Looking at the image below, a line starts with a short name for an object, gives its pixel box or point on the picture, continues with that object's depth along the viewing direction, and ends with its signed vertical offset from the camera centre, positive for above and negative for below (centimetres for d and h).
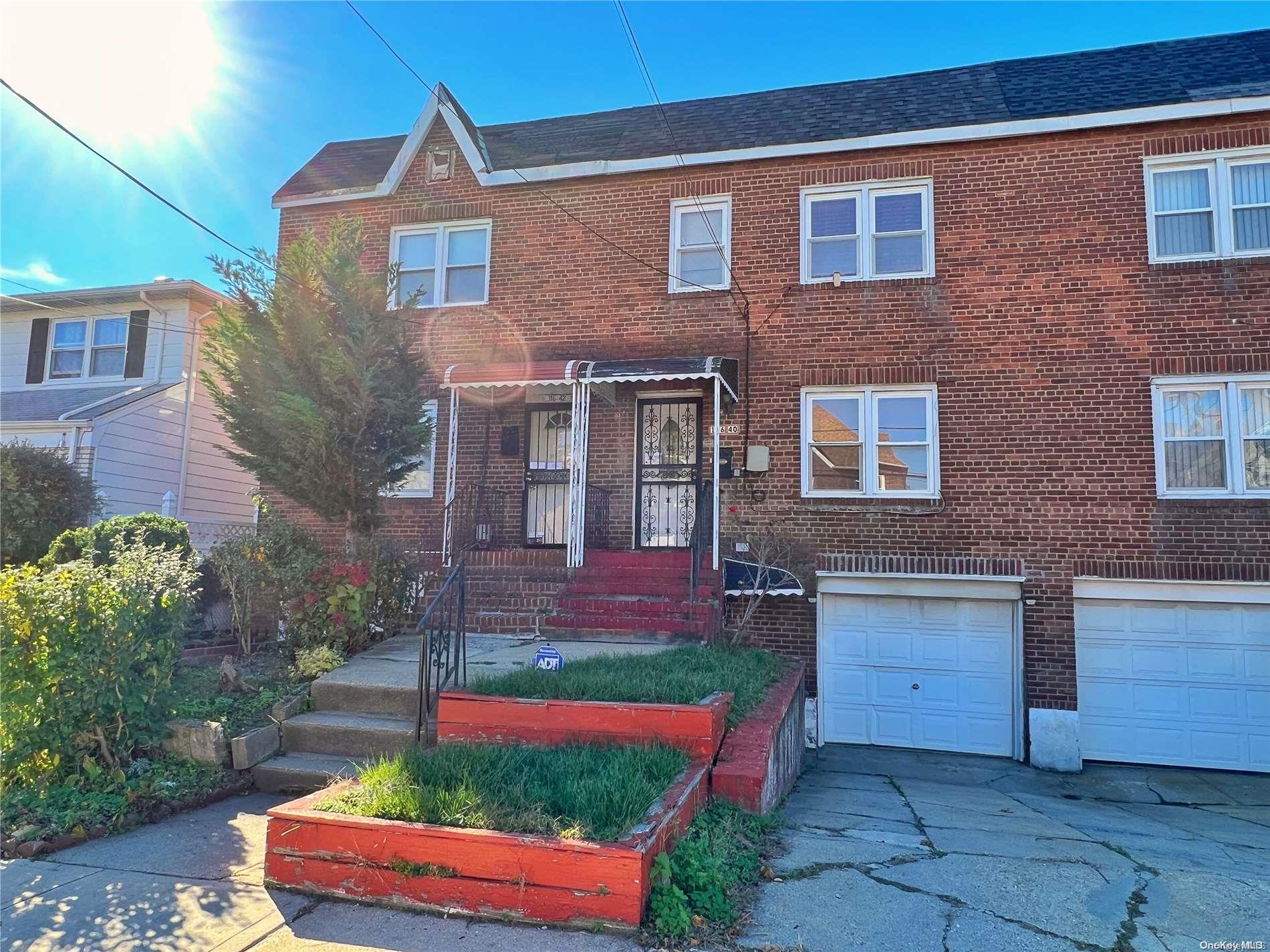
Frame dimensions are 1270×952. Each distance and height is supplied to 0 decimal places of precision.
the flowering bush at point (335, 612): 781 -75
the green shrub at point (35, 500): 1088 +43
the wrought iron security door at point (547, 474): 1112 +97
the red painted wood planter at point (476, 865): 355 -155
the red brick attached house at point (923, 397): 930 +200
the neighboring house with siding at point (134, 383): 1423 +293
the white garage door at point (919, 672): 952 -149
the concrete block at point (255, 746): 583 -160
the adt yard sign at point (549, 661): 628 -95
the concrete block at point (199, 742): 582 -155
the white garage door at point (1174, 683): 906 -147
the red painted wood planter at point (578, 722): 500 -117
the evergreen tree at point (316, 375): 846 +175
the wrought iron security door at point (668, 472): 1078 +102
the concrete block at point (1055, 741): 909 -216
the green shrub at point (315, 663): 709 -114
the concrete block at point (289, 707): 631 -139
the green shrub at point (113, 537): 855 -6
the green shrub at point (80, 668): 516 -93
